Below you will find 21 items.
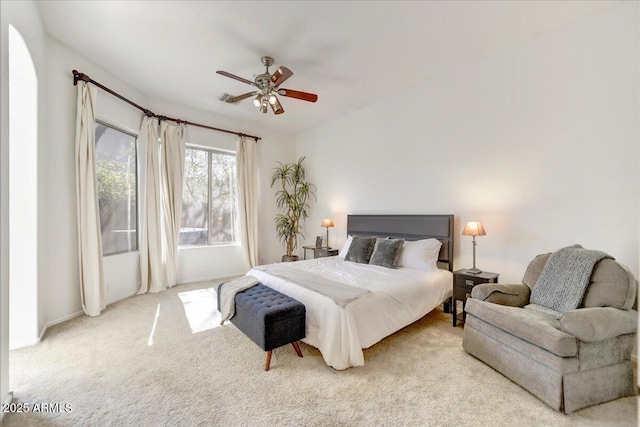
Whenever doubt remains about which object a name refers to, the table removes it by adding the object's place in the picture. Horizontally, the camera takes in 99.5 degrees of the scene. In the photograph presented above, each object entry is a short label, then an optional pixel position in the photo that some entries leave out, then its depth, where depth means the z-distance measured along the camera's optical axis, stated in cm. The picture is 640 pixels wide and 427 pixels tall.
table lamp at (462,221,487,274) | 315
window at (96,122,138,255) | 393
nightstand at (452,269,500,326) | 301
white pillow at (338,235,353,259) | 449
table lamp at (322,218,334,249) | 544
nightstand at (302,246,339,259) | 537
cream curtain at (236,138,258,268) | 567
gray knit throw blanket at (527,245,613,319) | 227
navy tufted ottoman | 228
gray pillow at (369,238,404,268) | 376
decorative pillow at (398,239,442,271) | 358
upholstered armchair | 184
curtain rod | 335
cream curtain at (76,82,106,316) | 337
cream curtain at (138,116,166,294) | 444
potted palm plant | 611
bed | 232
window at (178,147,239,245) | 527
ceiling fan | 313
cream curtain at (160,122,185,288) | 473
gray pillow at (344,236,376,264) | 406
